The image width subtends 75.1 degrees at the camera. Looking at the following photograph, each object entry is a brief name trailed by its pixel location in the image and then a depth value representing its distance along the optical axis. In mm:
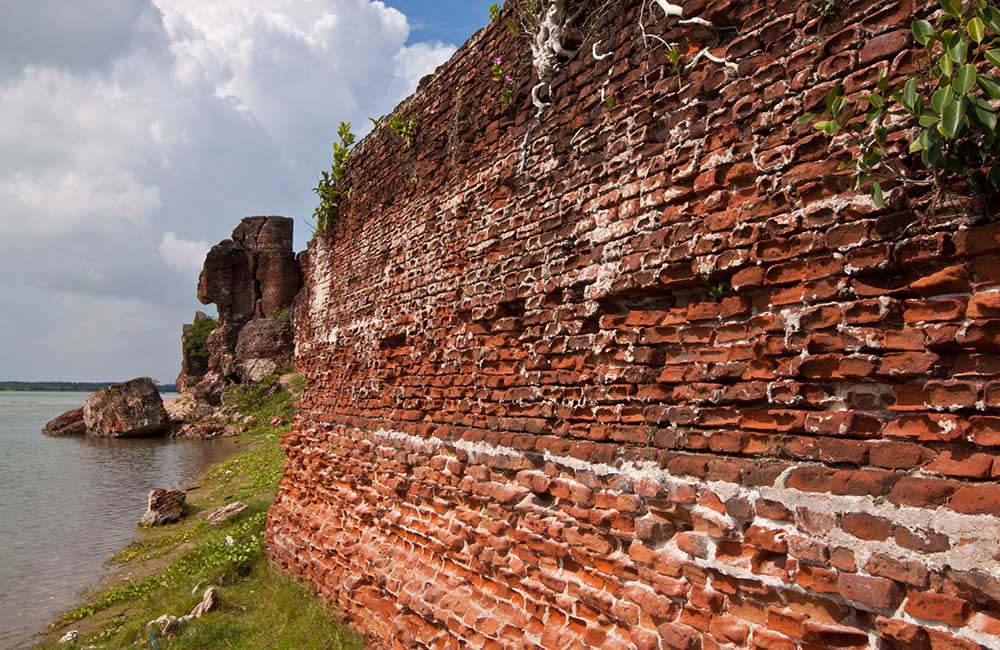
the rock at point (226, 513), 10516
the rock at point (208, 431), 26331
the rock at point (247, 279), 33594
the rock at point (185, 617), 6070
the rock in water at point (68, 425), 32572
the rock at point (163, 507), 11750
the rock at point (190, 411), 29484
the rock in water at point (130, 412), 28234
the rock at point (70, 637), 6695
